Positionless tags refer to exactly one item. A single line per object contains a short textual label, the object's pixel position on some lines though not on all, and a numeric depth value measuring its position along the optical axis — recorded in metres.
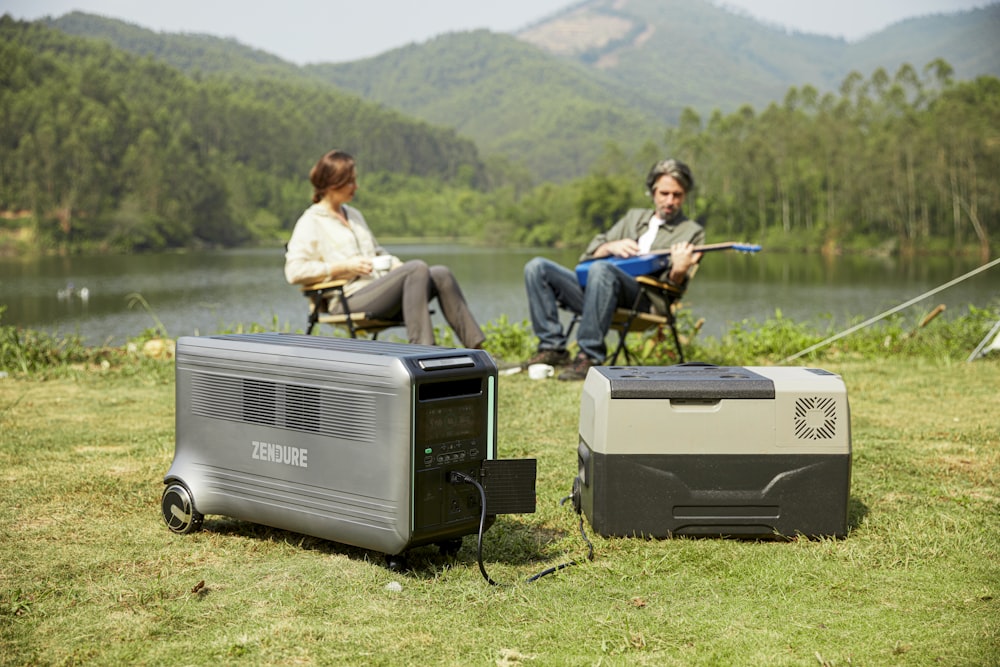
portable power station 2.10
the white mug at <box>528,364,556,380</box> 4.99
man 4.87
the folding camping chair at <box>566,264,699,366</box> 4.91
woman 4.64
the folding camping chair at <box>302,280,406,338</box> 4.77
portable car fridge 2.45
